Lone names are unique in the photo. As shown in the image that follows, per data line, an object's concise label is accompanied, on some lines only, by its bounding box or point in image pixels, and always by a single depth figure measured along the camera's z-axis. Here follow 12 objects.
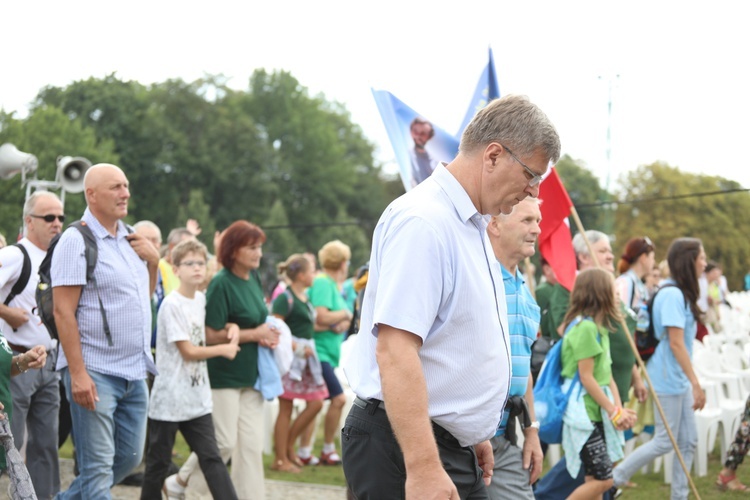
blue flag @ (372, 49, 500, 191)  8.41
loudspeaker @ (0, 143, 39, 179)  11.23
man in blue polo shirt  4.70
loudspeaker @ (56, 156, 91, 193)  11.38
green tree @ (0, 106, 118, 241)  33.97
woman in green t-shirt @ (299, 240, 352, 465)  10.01
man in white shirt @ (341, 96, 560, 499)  2.77
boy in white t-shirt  6.44
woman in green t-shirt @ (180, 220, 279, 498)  7.04
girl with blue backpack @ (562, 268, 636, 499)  6.11
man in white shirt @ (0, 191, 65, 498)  6.31
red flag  7.77
